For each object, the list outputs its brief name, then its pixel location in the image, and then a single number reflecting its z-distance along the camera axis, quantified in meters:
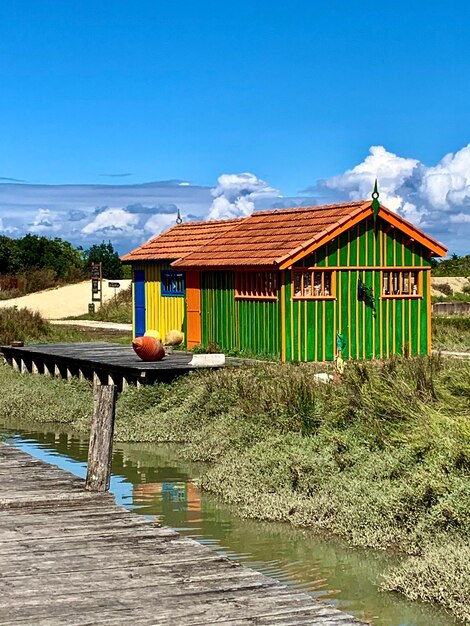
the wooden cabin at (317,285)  23.05
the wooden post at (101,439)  10.64
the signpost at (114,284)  49.97
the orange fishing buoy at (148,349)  22.03
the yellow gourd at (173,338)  27.02
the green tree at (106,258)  71.19
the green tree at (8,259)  75.12
